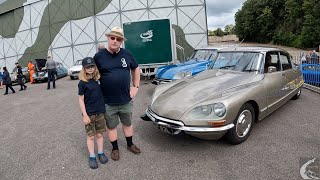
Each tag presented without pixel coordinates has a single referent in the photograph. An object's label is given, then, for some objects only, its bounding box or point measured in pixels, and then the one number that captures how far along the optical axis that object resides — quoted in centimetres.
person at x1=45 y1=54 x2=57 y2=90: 1257
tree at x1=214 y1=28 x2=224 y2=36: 9328
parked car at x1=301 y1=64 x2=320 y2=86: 947
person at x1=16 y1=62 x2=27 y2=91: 1353
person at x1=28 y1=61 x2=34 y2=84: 1744
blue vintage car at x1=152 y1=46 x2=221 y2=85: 766
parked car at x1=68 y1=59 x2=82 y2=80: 1688
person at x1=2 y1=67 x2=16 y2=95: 1278
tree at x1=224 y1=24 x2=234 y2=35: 11825
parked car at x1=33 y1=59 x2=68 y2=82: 1700
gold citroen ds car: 380
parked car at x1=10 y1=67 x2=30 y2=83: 1834
